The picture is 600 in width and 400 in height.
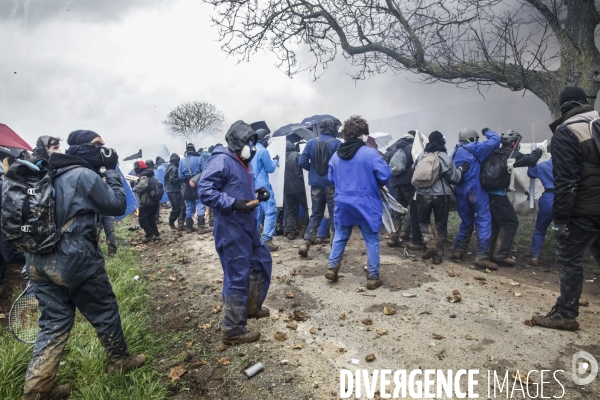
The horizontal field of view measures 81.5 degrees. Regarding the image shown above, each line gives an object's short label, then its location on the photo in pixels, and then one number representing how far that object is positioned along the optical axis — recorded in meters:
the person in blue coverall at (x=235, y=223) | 3.05
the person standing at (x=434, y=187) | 5.21
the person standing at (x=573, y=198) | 3.05
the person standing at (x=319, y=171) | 6.02
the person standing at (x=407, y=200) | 6.34
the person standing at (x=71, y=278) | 2.50
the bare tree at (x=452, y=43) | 5.31
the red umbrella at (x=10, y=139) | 9.57
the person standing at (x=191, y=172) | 8.83
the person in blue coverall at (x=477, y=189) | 5.24
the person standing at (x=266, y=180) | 6.59
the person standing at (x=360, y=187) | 4.38
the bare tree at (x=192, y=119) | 31.19
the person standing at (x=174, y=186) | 9.20
